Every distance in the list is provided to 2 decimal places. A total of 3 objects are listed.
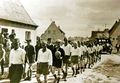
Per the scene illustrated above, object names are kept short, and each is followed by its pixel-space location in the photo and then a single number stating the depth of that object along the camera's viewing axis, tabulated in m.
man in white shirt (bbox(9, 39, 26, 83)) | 5.67
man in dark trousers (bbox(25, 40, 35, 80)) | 6.69
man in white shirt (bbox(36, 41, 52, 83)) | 6.18
